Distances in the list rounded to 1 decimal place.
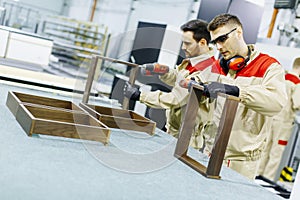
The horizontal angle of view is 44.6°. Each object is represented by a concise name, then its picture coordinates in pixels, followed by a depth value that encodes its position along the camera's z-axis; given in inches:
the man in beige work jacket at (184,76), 90.7
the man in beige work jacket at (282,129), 184.5
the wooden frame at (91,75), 90.0
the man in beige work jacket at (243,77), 84.0
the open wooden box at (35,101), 70.1
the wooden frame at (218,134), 59.2
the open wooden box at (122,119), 76.9
